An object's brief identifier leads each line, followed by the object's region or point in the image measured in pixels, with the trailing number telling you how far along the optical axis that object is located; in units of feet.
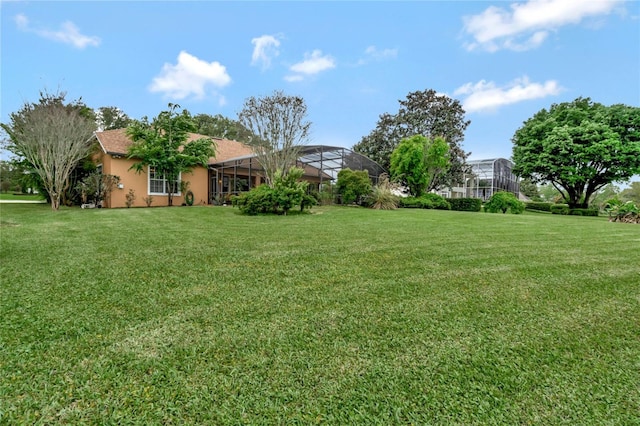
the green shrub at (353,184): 51.47
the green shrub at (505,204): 51.29
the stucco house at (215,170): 43.62
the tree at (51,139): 36.99
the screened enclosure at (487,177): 85.71
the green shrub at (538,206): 76.59
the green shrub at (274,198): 33.04
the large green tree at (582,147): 57.92
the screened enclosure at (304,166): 52.31
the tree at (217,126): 98.53
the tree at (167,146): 42.24
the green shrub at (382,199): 49.39
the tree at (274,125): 47.37
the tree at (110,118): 84.07
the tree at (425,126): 80.79
